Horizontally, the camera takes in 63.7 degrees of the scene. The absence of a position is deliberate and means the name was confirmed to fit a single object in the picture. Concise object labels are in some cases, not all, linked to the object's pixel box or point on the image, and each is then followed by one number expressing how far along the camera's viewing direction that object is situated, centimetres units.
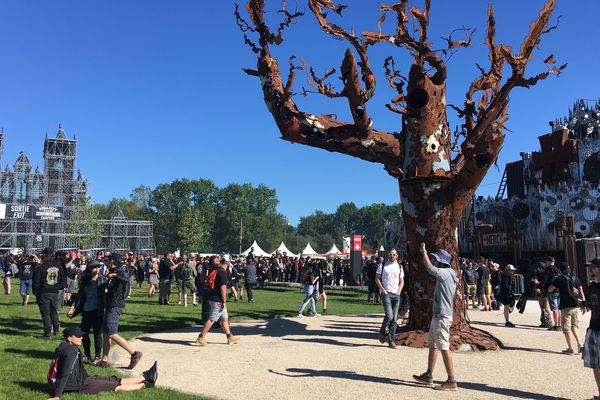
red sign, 2458
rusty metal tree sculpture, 915
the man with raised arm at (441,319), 592
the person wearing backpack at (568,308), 833
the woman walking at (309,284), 1322
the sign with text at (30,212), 7090
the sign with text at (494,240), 2450
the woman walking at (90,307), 756
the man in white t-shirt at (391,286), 919
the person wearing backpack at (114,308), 712
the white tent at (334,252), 4598
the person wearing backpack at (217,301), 911
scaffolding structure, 7719
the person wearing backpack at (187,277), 1611
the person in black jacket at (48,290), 931
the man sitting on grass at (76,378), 534
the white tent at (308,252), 4775
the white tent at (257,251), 4766
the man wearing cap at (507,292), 1188
